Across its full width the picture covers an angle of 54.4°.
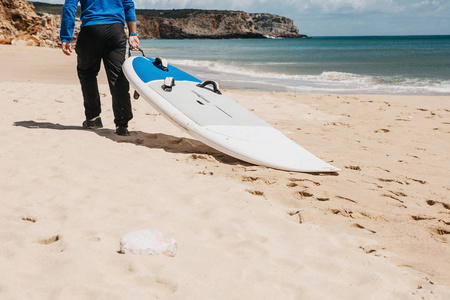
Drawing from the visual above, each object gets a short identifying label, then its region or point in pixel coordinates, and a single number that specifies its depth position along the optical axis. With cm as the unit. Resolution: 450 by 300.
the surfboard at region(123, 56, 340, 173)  369
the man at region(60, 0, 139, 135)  419
